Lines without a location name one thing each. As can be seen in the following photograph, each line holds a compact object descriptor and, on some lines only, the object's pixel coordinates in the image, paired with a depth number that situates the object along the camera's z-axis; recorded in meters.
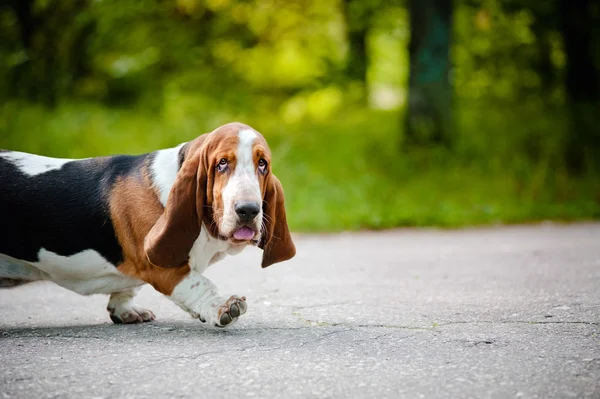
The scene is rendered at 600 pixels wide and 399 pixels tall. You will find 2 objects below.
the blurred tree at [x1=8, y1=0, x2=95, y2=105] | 13.45
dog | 3.98
